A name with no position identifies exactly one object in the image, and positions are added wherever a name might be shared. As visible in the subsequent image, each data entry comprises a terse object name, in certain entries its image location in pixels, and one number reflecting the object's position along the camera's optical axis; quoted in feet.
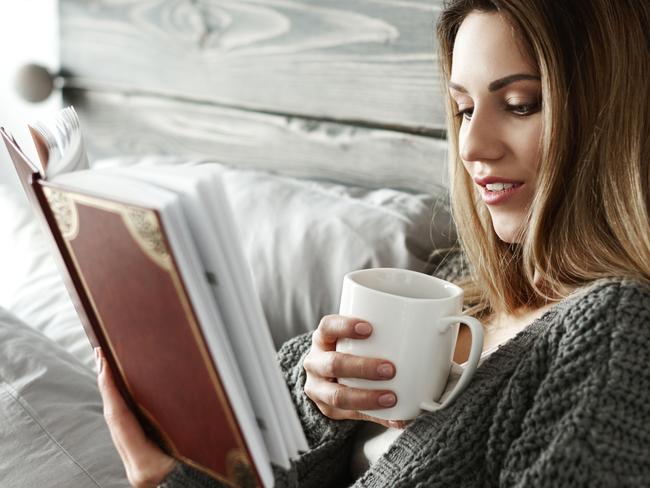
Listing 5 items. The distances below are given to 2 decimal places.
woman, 2.01
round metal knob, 6.33
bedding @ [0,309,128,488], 2.69
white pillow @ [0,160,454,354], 3.41
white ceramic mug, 2.14
